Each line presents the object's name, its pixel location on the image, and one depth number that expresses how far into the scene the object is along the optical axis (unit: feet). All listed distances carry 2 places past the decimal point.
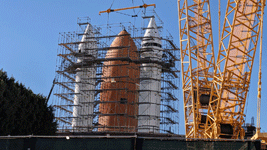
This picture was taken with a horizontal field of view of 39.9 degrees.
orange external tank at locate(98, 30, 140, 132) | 191.31
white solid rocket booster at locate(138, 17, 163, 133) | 190.19
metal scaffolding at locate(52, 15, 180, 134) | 194.08
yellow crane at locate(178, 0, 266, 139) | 117.70
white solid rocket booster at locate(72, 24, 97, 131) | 197.47
